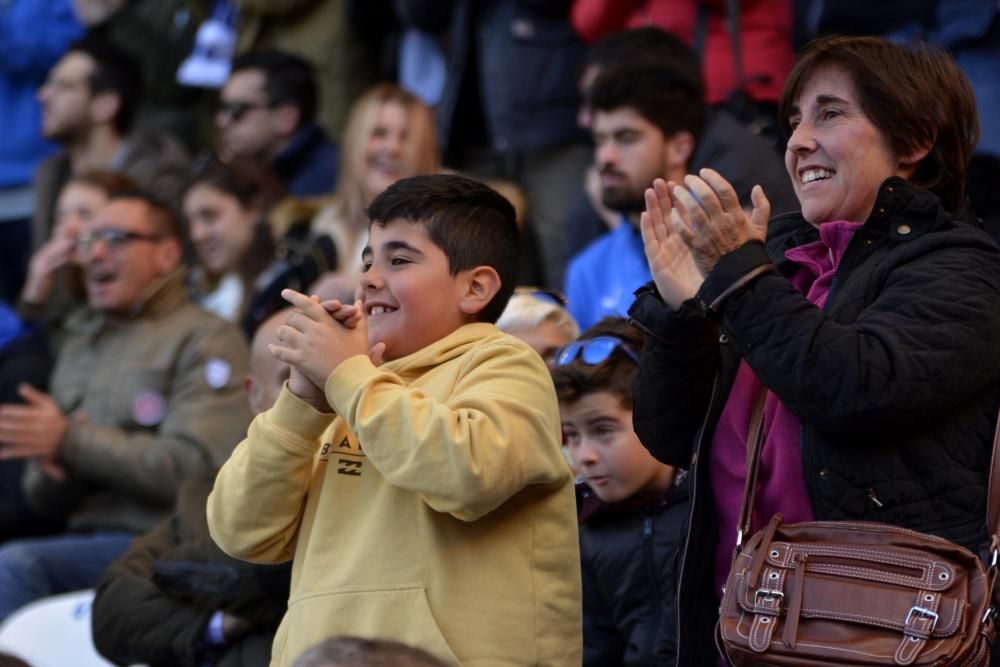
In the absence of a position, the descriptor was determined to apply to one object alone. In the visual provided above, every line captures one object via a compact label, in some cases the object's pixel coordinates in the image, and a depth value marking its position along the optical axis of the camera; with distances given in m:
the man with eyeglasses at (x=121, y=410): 11.84
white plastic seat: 10.34
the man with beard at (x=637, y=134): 11.34
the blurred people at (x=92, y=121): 17.47
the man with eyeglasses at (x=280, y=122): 16.47
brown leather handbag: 5.71
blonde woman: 14.32
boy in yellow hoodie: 6.25
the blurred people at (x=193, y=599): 8.59
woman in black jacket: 5.89
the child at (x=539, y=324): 9.52
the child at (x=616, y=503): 8.29
